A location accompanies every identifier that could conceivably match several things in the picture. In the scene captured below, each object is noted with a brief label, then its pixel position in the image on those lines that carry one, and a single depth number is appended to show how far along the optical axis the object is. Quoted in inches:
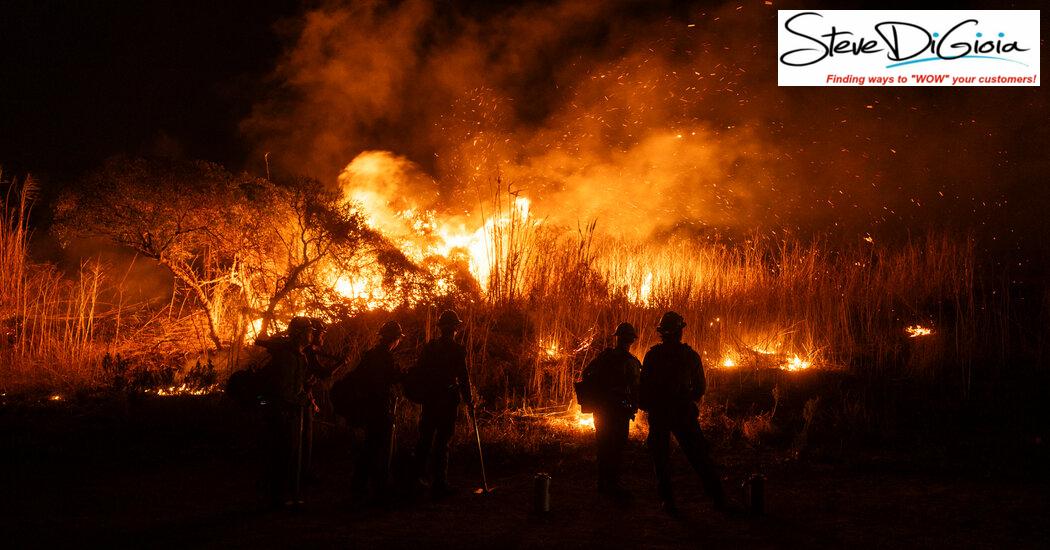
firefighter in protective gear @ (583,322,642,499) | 277.0
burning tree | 508.7
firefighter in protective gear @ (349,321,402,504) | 266.7
